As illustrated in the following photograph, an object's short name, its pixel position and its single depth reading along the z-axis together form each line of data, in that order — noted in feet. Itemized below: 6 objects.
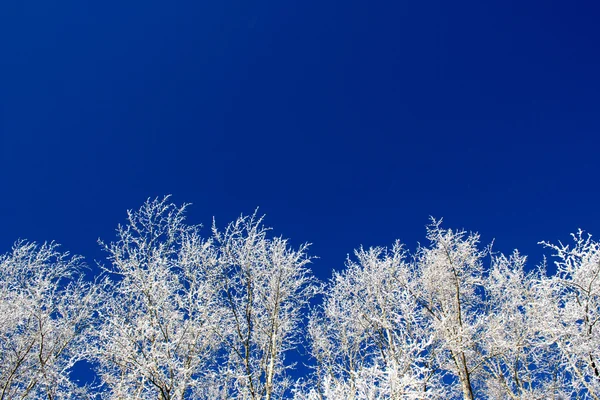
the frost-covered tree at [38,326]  32.53
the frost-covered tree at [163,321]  24.89
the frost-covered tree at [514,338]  33.23
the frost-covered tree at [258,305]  29.99
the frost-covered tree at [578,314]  26.30
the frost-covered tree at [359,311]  39.24
